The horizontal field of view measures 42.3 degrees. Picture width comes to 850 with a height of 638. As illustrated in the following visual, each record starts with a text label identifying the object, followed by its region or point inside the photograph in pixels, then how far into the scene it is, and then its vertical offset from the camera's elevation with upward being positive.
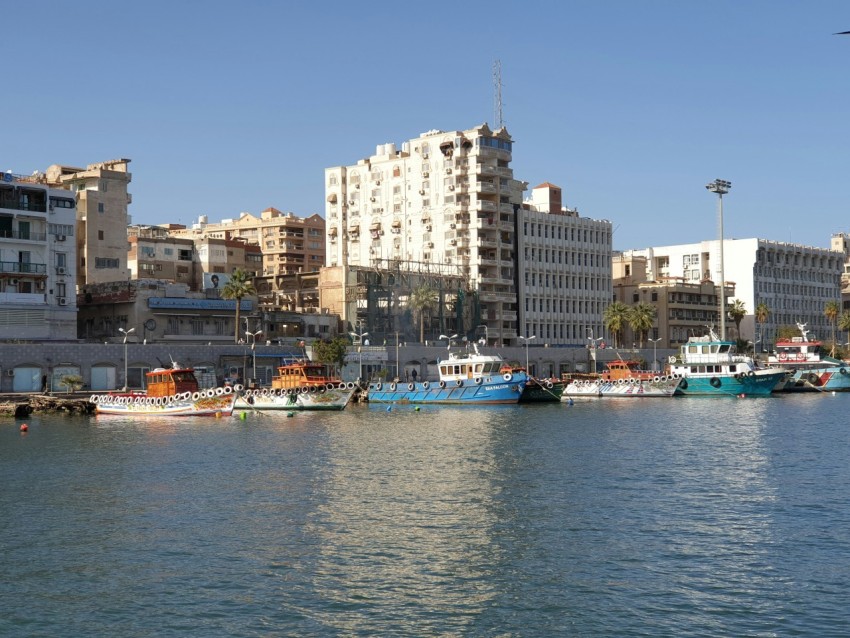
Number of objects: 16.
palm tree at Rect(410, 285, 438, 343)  139.88 +7.26
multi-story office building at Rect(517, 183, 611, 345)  158.88 +12.70
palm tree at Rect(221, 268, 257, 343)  118.62 +7.75
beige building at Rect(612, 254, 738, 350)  174.12 +8.25
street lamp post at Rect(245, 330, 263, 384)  113.05 +1.40
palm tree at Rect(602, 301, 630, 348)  154.50 +5.47
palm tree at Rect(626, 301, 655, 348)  153.25 +5.19
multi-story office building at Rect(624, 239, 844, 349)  189.50 +14.38
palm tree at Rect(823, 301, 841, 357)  177.62 +6.78
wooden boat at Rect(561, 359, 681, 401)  113.00 -3.15
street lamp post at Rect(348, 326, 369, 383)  132.14 +2.64
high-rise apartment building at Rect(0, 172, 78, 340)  107.94 +10.20
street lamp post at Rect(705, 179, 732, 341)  134.12 +20.15
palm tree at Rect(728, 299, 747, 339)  175.62 +6.54
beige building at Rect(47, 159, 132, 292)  128.62 +16.29
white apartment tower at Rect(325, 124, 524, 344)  152.38 +20.55
